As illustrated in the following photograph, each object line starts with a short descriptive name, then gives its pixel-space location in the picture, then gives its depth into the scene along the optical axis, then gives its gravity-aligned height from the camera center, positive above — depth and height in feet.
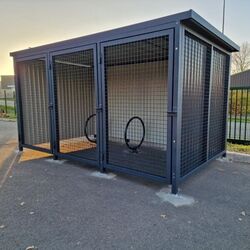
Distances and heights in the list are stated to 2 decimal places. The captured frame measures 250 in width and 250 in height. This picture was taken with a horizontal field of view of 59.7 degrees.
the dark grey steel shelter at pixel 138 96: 9.16 +0.26
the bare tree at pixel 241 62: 58.28 +10.18
